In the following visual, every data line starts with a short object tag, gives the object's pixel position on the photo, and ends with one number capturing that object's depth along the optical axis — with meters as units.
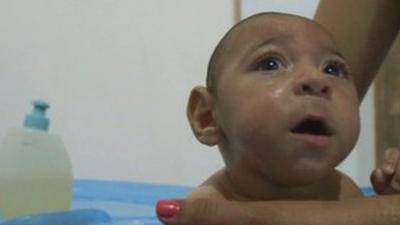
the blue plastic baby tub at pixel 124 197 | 0.86
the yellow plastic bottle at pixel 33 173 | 0.89
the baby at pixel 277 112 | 0.55
